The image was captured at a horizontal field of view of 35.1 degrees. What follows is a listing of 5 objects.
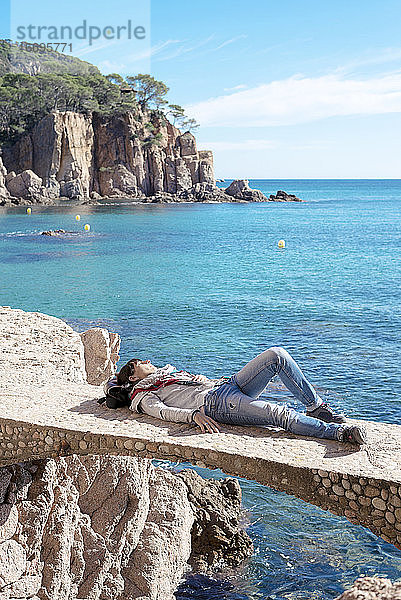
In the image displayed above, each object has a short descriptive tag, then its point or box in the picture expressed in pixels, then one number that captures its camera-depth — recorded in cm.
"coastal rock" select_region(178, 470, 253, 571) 745
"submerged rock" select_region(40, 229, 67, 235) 4617
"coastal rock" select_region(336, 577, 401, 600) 329
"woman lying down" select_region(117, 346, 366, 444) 590
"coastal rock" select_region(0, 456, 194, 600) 620
